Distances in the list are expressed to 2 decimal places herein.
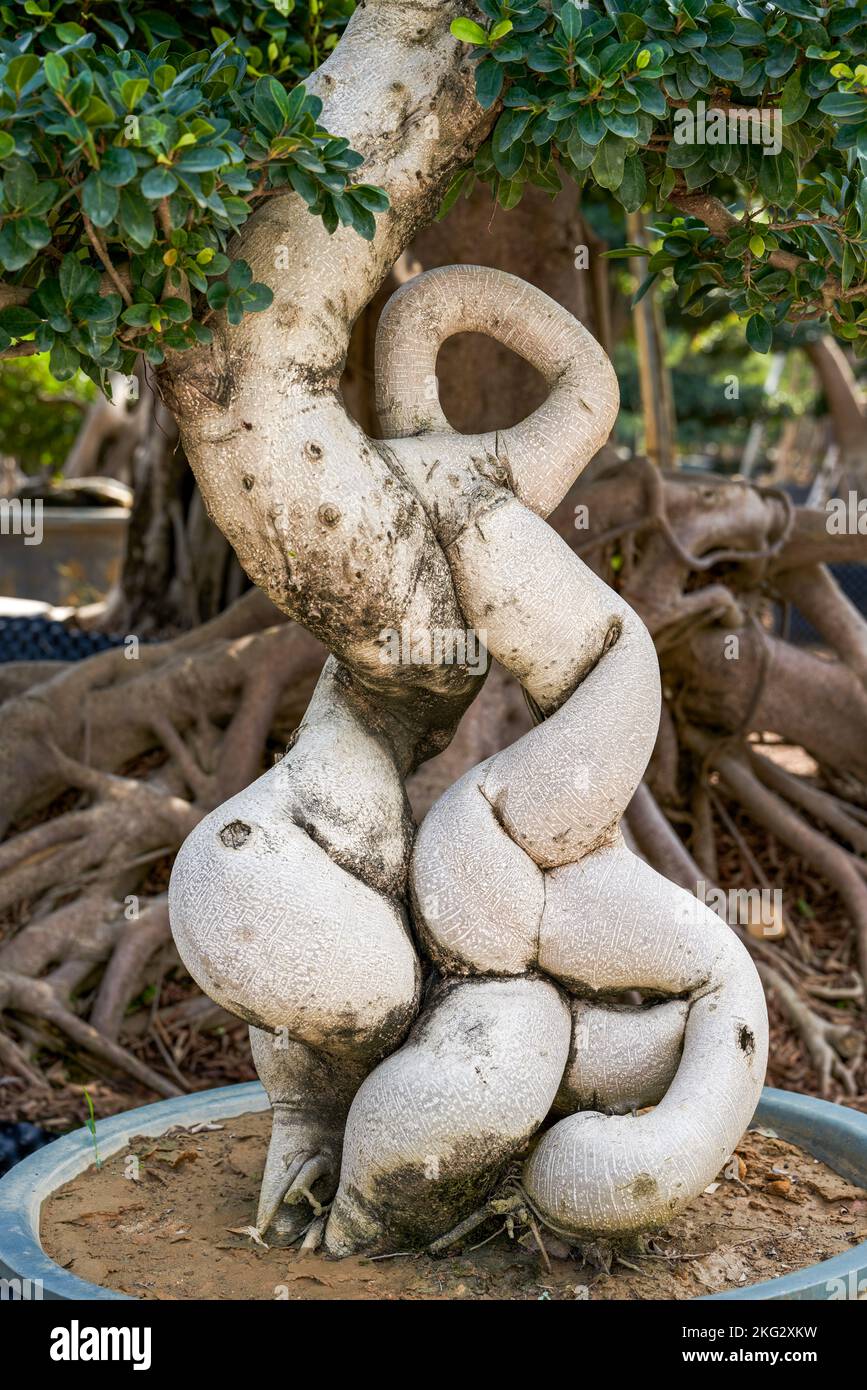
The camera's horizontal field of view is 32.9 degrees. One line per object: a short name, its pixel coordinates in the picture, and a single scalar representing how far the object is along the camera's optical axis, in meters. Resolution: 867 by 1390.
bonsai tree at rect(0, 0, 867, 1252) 2.54
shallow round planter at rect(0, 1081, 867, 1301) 2.47
